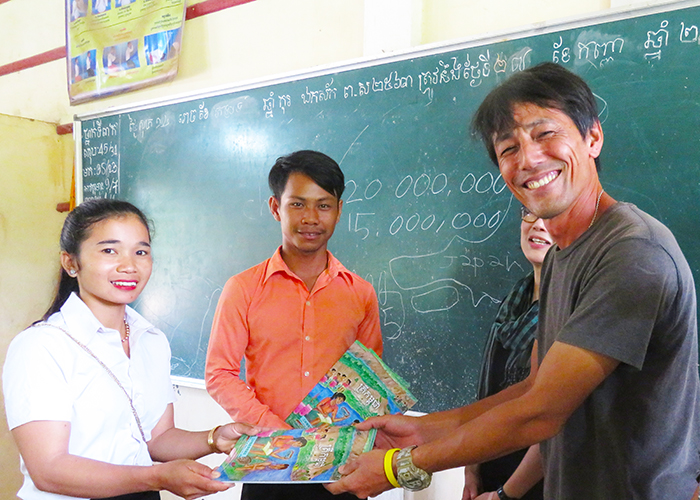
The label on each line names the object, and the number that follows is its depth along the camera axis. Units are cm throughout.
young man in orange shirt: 201
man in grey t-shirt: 106
